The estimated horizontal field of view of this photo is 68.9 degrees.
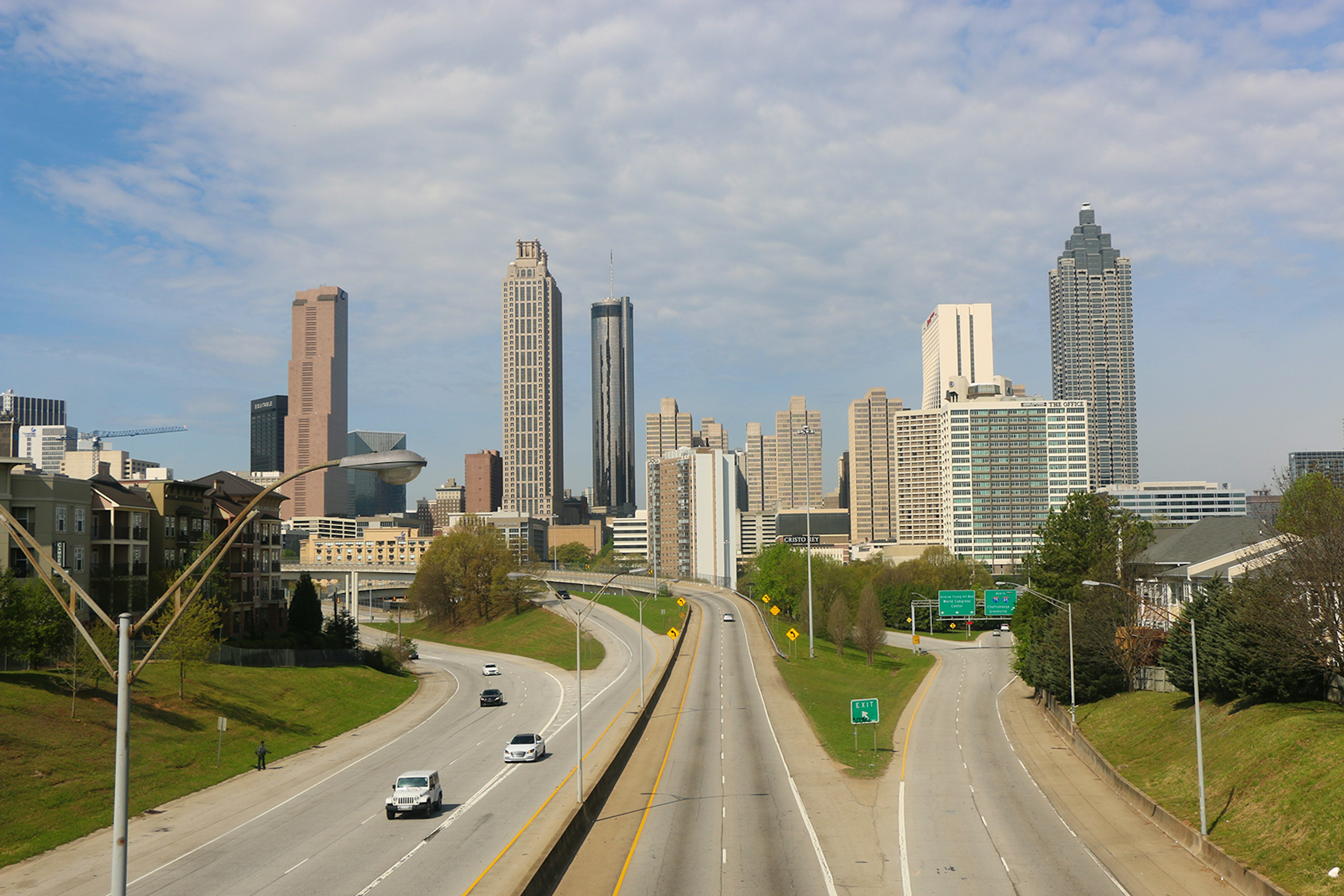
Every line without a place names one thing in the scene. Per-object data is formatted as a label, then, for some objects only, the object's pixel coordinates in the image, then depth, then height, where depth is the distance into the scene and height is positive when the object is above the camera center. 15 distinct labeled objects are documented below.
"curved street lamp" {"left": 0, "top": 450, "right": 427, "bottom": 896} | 13.54 -1.27
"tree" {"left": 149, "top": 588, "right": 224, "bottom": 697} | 58.19 -6.94
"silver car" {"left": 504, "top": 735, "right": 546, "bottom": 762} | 52.00 -12.19
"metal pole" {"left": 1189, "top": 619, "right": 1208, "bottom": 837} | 33.31 -8.57
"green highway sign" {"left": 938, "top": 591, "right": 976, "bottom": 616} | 119.31 -10.51
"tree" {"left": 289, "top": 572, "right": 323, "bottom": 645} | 96.56 -9.00
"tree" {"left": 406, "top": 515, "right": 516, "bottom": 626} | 136.88 -7.94
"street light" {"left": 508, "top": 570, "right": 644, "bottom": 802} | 38.56 -8.37
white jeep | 39.06 -10.96
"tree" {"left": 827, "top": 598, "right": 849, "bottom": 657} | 104.75 -11.21
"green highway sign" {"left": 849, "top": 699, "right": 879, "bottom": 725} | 52.75 -10.49
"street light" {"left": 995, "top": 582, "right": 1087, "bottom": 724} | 60.66 -11.25
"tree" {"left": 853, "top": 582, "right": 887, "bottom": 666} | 105.12 -11.69
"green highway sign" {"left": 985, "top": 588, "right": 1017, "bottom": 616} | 111.88 -9.73
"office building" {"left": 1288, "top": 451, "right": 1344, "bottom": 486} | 58.31 +2.91
